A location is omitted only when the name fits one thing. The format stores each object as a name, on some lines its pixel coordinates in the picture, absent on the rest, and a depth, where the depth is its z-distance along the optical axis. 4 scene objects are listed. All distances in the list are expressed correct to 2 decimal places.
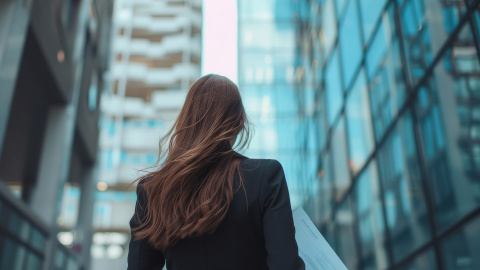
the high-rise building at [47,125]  10.89
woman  1.56
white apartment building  45.78
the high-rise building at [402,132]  5.63
